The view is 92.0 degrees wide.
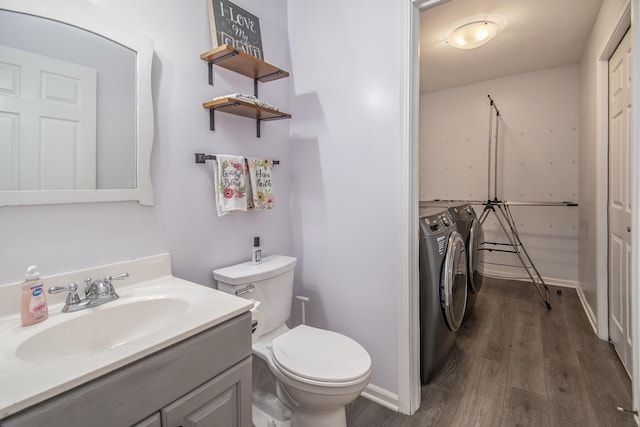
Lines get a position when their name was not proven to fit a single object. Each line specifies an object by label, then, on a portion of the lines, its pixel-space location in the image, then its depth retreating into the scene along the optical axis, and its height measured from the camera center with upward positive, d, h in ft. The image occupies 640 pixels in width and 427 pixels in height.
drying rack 11.97 +0.18
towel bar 4.77 +0.85
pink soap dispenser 2.90 -0.84
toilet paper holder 5.78 -1.66
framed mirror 3.14 +1.21
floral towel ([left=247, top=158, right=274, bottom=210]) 5.30 +0.52
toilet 3.90 -2.02
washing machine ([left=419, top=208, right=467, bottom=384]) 5.65 -1.44
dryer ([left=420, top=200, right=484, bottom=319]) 7.37 -0.75
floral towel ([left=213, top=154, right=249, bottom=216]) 4.87 +0.46
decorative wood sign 4.90 +3.10
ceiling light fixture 7.89 +4.66
